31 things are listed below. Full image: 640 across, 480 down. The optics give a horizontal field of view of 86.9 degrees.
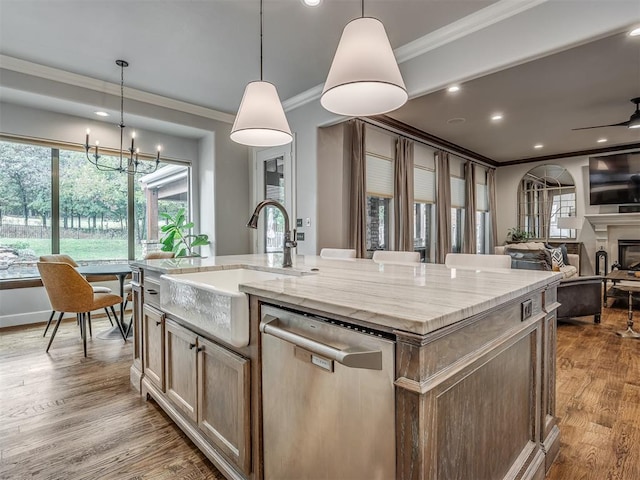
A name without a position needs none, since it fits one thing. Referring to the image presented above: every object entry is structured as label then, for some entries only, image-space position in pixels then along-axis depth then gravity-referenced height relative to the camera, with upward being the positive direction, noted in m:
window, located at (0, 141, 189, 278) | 4.16 +0.47
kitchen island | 0.85 -0.47
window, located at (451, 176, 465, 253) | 6.75 +0.53
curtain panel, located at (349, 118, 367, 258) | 4.46 +0.62
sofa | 3.94 -0.67
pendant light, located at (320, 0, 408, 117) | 1.58 +0.86
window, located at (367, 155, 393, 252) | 4.96 +0.57
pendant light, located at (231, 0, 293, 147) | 2.16 +0.83
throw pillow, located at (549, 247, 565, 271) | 5.60 -0.32
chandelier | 4.18 +1.15
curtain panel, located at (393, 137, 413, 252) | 5.19 +0.59
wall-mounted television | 6.38 +1.14
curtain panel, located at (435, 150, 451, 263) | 6.00 +0.57
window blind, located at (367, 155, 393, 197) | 4.91 +0.94
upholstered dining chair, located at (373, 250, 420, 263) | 2.57 -0.14
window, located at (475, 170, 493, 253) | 7.59 +0.63
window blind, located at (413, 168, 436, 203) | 5.76 +0.94
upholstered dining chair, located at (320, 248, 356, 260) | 2.93 -0.13
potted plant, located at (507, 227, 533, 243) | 7.69 +0.08
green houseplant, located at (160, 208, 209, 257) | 4.83 +0.04
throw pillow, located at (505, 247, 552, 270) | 3.60 -0.24
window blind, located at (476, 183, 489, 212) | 7.58 +0.92
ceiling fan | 4.20 +1.51
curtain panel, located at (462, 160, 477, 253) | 6.96 +0.53
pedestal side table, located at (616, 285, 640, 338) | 3.57 -1.00
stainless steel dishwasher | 0.88 -0.49
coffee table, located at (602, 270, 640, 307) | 3.97 -0.49
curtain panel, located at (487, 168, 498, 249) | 7.88 +0.69
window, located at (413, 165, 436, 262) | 5.80 +0.50
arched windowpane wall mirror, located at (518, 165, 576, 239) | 7.22 +0.84
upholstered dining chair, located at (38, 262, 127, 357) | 3.01 -0.45
